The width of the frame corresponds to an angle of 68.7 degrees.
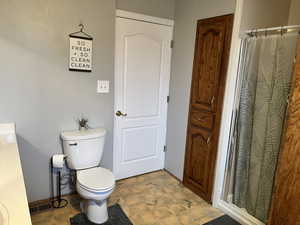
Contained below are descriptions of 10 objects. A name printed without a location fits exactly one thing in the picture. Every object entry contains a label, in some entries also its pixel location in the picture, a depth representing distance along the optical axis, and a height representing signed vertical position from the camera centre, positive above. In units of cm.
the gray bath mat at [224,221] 211 -135
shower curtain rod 166 +42
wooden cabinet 219 -22
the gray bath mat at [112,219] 202 -135
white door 255 -22
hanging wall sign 213 +19
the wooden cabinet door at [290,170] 137 -56
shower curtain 177 -29
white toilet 189 -93
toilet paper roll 206 -83
